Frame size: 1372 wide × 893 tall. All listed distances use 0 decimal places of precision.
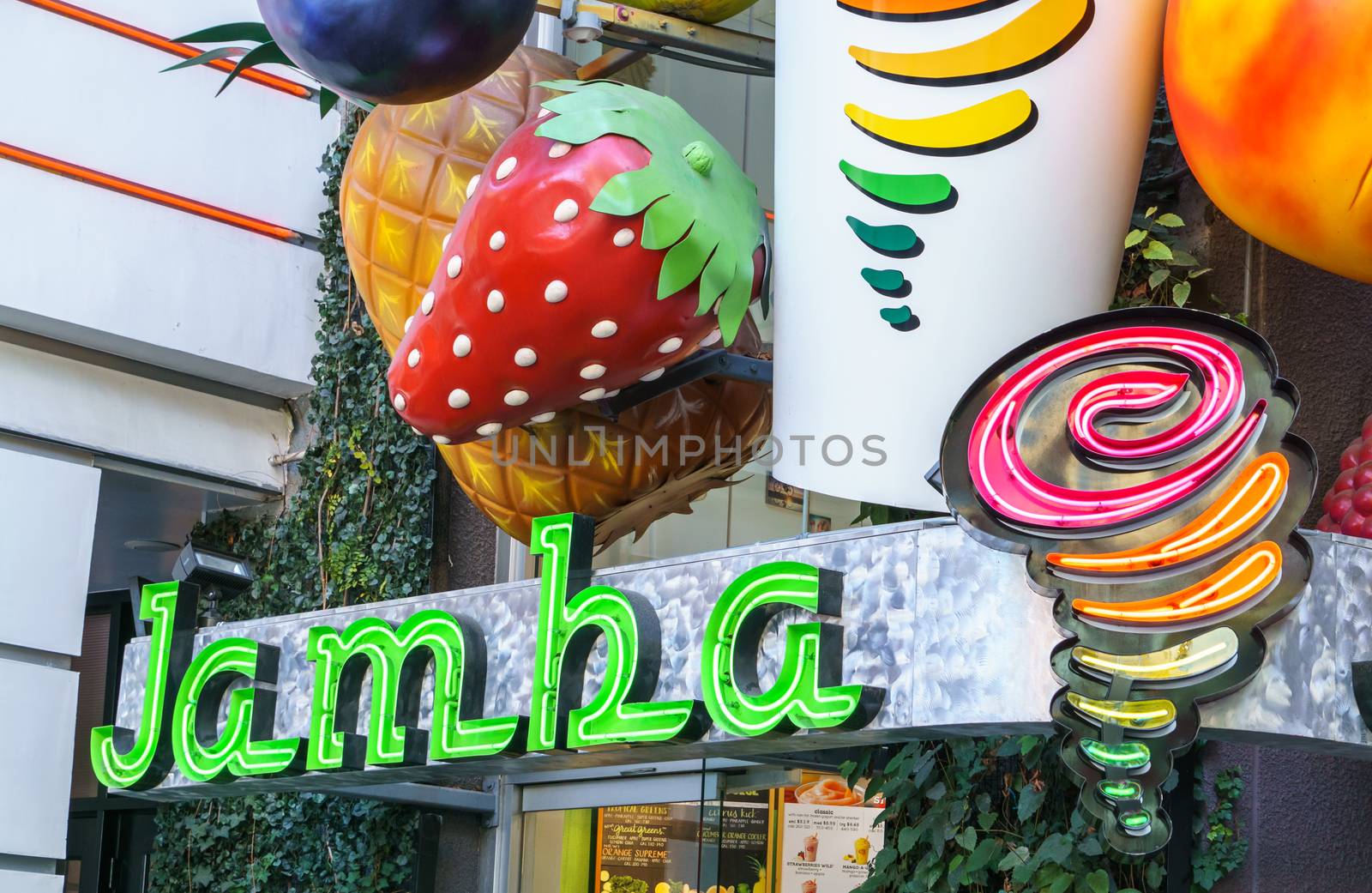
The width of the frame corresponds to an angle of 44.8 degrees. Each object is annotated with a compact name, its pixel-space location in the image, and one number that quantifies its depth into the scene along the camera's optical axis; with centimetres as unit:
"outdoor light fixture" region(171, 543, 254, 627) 632
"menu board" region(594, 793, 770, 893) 631
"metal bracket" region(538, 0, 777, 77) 497
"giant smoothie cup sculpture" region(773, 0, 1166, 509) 405
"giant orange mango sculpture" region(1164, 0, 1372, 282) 347
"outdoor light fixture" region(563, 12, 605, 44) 493
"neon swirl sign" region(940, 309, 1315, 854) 323
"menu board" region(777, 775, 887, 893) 657
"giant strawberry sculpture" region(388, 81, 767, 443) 427
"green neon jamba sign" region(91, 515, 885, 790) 398
